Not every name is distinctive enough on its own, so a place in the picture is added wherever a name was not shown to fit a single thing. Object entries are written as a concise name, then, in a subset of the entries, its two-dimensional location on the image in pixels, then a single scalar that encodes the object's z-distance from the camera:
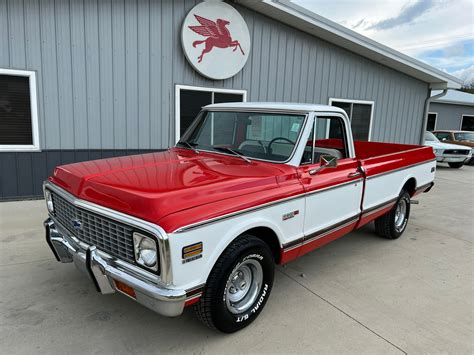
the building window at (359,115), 10.32
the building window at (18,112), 6.22
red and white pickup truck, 2.26
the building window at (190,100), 7.62
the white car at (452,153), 13.64
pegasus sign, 7.39
